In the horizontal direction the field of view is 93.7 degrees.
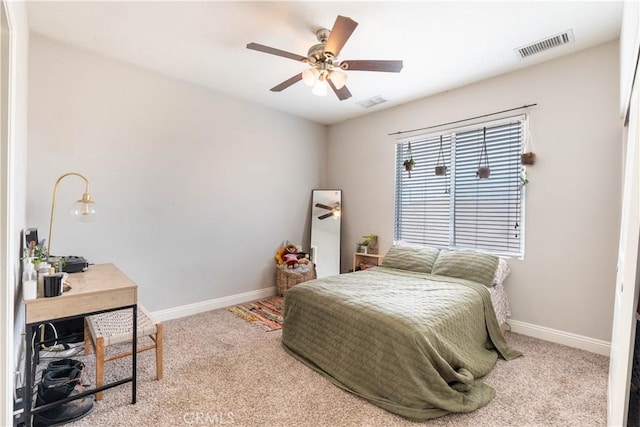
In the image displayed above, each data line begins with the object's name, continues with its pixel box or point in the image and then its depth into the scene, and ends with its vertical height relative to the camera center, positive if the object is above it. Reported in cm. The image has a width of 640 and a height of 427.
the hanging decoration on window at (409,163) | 385 +62
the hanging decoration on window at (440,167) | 359 +53
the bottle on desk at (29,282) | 160 -40
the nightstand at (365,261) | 415 -72
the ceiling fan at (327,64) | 211 +111
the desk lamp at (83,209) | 213 -1
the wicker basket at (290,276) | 409 -92
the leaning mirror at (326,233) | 462 -36
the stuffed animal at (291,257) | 412 -66
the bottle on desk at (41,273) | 169 -38
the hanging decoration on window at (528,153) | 289 +57
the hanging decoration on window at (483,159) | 324 +58
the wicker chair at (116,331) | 188 -83
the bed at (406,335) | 180 -88
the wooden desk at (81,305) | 157 -56
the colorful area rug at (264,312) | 324 -123
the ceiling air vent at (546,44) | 244 +143
